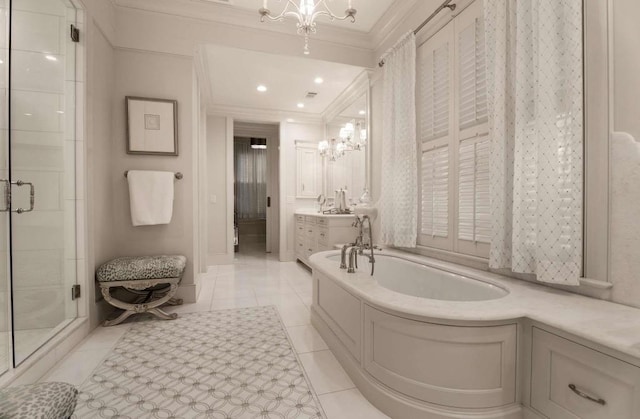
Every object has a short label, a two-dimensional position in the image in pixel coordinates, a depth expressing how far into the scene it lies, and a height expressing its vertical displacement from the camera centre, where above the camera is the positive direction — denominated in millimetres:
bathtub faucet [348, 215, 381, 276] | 1993 -315
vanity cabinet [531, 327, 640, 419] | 948 -623
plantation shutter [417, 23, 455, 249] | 2428 +631
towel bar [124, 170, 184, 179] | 2906 +306
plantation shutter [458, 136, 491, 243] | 2084 +118
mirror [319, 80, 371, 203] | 3941 +897
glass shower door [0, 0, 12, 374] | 1723 +305
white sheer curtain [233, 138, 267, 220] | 7602 +675
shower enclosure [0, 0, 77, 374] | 1748 +205
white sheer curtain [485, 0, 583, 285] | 1453 +373
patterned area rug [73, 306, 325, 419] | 1417 -986
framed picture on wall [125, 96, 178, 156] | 2781 +771
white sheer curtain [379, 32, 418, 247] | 2738 +577
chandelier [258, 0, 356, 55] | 1943 +1286
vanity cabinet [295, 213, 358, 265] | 3918 -356
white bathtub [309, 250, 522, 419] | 1225 -666
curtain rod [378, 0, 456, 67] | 2286 +1608
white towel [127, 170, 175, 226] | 2711 +90
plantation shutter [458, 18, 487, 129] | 2111 +981
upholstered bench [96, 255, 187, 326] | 2336 -586
